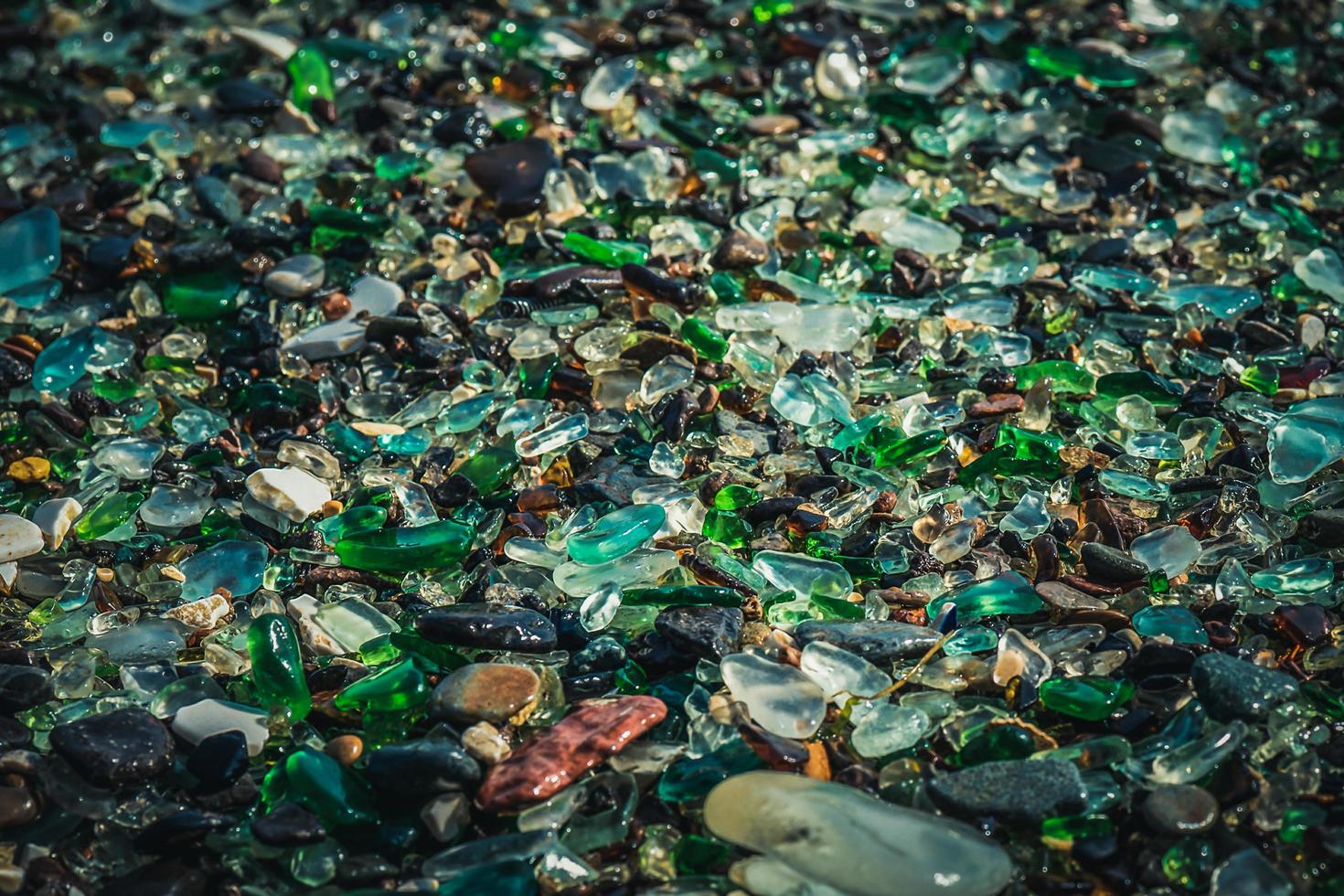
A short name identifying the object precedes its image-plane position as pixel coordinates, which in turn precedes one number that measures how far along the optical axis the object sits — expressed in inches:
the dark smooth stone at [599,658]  28.0
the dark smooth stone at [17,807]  26.8
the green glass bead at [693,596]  28.5
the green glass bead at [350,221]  33.8
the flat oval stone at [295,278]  33.0
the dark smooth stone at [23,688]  27.8
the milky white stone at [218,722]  27.4
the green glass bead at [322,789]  26.7
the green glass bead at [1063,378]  31.4
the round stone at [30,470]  30.9
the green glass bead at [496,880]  25.9
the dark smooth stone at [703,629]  27.9
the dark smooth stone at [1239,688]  27.1
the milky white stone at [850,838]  25.6
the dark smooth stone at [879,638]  27.8
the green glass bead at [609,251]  33.0
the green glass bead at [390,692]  27.6
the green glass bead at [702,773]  26.8
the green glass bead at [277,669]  27.8
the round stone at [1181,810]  26.2
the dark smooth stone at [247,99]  36.8
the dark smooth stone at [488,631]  28.1
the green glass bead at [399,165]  34.9
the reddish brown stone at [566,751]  26.6
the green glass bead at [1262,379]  31.2
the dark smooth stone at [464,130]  35.5
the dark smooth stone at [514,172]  34.1
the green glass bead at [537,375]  31.4
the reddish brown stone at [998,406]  30.8
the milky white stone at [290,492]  29.8
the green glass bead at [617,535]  28.9
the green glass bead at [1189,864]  25.9
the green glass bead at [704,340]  31.5
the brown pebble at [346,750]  27.2
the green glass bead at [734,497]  29.7
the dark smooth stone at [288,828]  26.4
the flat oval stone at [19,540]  29.5
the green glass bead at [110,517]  30.0
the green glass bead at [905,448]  30.2
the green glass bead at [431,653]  28.1
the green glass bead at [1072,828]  26.3
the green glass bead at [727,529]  29.5
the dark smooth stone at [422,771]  26.7
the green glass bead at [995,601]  28.3
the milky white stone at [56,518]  29.8
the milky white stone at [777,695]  27.2
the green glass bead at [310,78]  36.7
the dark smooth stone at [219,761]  27.0
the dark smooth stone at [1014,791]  26.2
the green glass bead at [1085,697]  27.2
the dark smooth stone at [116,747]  27.0
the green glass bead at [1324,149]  35.4
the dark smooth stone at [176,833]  26.5
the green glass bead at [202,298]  32.9
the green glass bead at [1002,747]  26.9
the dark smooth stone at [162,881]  26.2
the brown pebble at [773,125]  35.6
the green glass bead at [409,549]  29.1
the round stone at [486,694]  27.3
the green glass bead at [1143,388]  30.9
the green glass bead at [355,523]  29.5
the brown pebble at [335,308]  32.6
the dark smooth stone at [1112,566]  28.6
